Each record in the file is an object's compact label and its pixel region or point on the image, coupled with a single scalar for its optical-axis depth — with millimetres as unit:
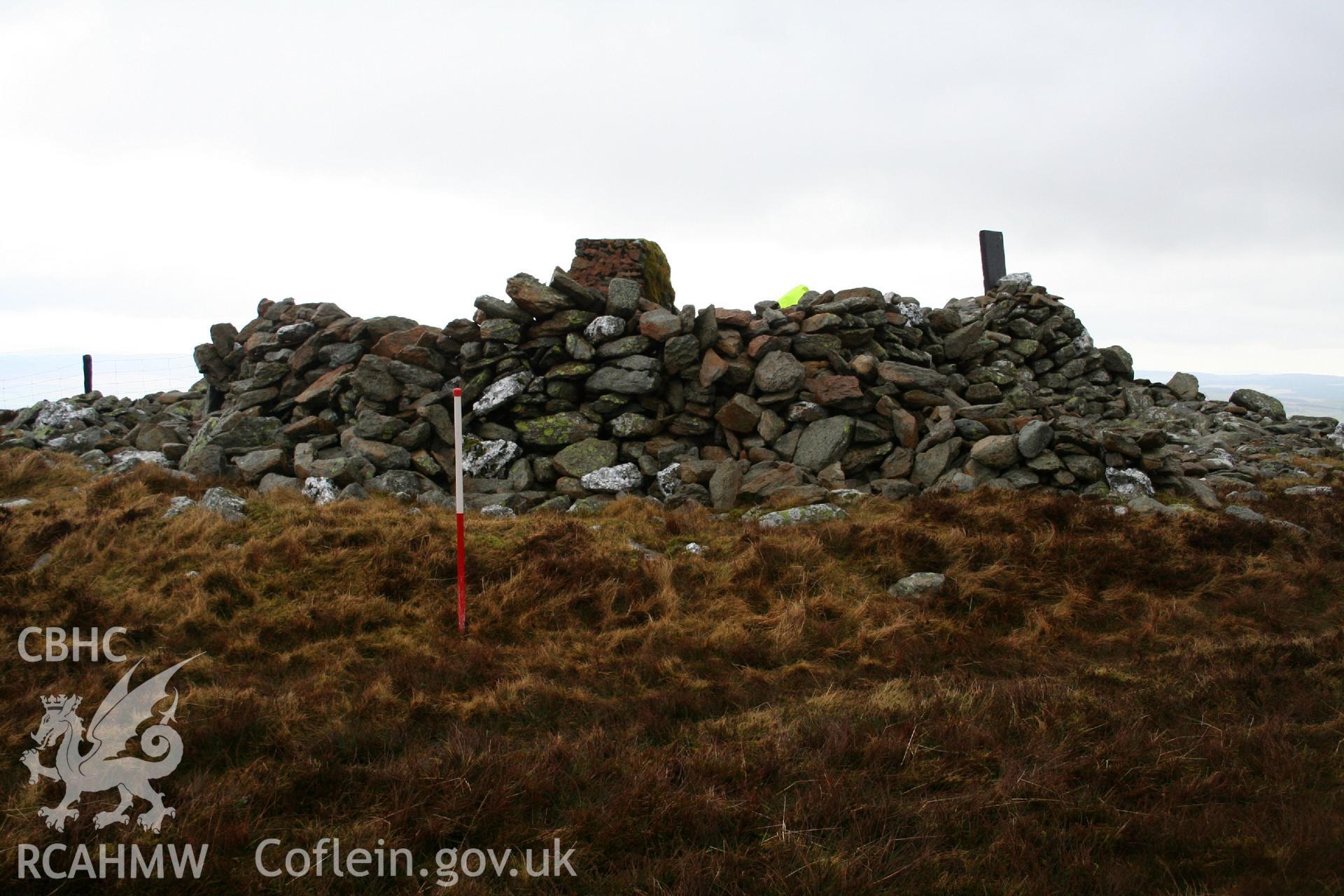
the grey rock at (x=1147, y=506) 11117
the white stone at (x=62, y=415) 17469
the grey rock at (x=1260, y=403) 20462
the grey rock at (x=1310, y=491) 12656
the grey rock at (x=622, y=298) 14094
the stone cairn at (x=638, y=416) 12438
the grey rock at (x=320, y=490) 11773
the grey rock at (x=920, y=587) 8828
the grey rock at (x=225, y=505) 10031
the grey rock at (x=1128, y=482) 12047
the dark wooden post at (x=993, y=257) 22062
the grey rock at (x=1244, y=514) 10992
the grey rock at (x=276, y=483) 12328
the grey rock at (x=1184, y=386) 21166
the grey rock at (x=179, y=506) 10062
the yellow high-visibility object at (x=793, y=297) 18828
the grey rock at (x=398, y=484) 12242
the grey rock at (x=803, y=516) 10734
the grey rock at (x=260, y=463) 13055
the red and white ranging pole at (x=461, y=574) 7684
